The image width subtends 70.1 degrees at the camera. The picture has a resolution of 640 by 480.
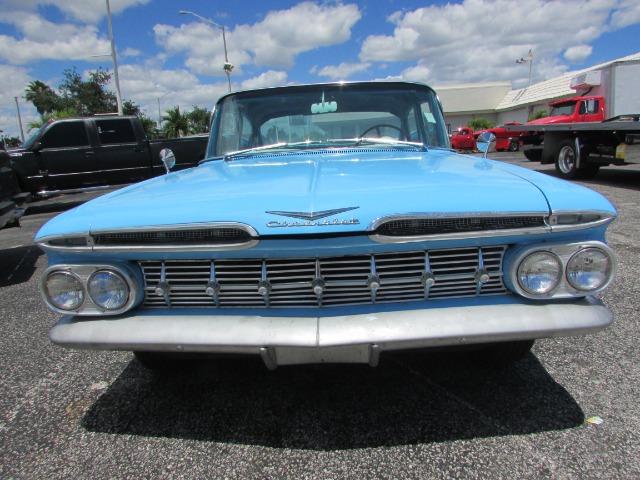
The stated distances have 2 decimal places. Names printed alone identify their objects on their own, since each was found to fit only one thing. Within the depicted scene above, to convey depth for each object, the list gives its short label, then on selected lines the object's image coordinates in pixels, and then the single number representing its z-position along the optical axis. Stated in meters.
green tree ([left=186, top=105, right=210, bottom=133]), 46.19
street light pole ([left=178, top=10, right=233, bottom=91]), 22.08
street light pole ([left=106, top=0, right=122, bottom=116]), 19.53
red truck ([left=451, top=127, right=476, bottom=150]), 23.53
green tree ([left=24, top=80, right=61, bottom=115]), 40.06
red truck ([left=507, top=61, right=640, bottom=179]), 8.66
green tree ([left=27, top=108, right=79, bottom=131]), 24.31
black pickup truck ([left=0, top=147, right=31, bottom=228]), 4.85
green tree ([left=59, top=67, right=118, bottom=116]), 34.22
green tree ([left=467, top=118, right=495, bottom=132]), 33.63
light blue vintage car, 1.64
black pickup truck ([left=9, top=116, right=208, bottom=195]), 9.41
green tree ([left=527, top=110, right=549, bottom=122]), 25.58
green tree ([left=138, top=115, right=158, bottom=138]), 36.33
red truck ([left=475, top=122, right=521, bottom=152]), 21.00
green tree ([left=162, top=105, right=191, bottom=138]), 39.44
